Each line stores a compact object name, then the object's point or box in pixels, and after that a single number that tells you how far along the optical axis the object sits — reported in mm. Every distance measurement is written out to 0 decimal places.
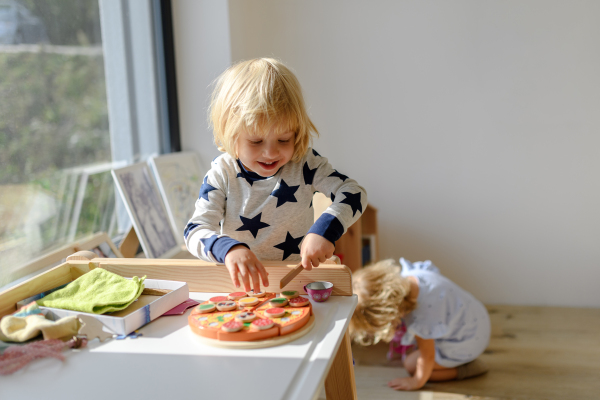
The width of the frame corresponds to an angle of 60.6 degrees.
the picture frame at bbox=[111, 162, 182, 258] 1601
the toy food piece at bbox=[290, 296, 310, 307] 801
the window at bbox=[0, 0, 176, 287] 1295
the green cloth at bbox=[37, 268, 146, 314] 819
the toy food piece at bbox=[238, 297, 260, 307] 824
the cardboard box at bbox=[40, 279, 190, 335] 780
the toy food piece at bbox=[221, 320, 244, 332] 719
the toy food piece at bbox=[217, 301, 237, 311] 804
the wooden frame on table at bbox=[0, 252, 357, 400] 897
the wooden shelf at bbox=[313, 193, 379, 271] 1962
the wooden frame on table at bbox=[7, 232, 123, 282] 1279
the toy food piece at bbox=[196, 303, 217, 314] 799
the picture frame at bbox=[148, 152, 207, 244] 1834
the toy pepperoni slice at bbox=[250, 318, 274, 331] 724
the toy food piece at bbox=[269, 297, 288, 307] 805
